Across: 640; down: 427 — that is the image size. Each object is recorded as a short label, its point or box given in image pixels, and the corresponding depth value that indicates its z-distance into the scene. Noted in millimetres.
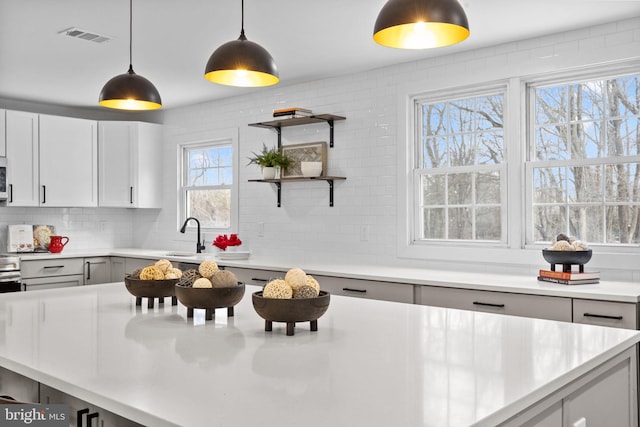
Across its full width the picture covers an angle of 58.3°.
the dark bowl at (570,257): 3230
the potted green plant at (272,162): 5102
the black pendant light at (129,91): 2756
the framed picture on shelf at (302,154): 4992
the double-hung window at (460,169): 4133
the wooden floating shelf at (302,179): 4785
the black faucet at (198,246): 5723
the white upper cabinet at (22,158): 5617
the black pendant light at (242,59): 2281
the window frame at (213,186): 5766
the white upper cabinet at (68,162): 5867
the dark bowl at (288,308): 1753
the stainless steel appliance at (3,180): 5551
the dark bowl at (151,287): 2256
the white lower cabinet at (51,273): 5363
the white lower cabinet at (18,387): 1587
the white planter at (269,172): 5164
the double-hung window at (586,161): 3580
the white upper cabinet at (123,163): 6266
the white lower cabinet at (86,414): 1315
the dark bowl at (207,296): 1974
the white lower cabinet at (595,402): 1301
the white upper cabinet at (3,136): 5559
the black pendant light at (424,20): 1745
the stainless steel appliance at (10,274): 5156
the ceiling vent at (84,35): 3775
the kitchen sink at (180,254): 5565
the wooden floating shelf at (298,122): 4801
